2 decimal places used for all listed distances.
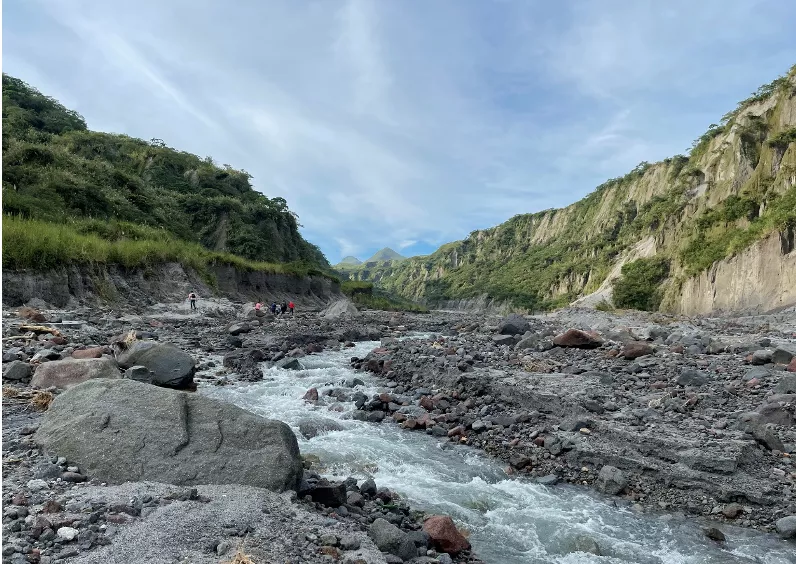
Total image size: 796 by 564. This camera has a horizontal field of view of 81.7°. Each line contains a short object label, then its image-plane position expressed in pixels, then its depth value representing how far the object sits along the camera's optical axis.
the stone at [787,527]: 6.02
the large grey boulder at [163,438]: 5.39
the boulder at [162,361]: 10.30
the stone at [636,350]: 14.30
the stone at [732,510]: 6.54
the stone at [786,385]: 9.55
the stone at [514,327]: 21.38
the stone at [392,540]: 5.07
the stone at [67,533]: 3.94
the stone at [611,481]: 7.31
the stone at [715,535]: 6.07
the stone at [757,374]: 10.83
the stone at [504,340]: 19.17
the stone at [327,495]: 5.79
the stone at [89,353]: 10.24
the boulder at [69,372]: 8.25
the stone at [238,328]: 20.98
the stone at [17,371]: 8.74
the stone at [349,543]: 4.72
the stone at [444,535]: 5.55
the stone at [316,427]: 9.10
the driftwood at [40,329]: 12.70
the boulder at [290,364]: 15.20
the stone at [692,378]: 11.10
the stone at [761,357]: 12.36
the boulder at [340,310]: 35.83
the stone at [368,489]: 6.53
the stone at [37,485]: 4.70
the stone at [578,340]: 16.47
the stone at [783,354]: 11.94
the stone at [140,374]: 9.46
